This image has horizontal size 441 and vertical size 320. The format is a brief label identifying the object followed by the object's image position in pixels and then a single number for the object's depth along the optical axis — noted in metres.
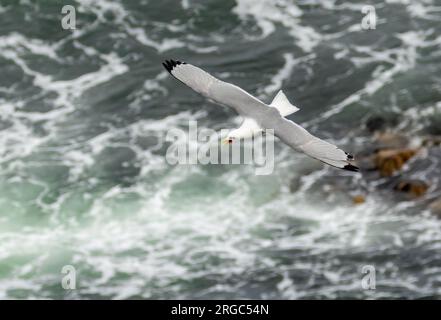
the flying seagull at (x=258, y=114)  20.46
